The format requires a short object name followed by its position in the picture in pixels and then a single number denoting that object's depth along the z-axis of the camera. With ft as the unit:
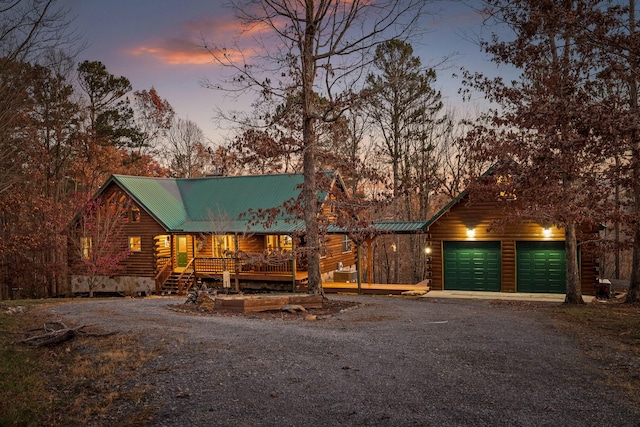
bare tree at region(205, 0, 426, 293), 50.34
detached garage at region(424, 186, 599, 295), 71.05
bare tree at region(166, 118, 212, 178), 146.61
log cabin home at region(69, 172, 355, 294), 87.71
